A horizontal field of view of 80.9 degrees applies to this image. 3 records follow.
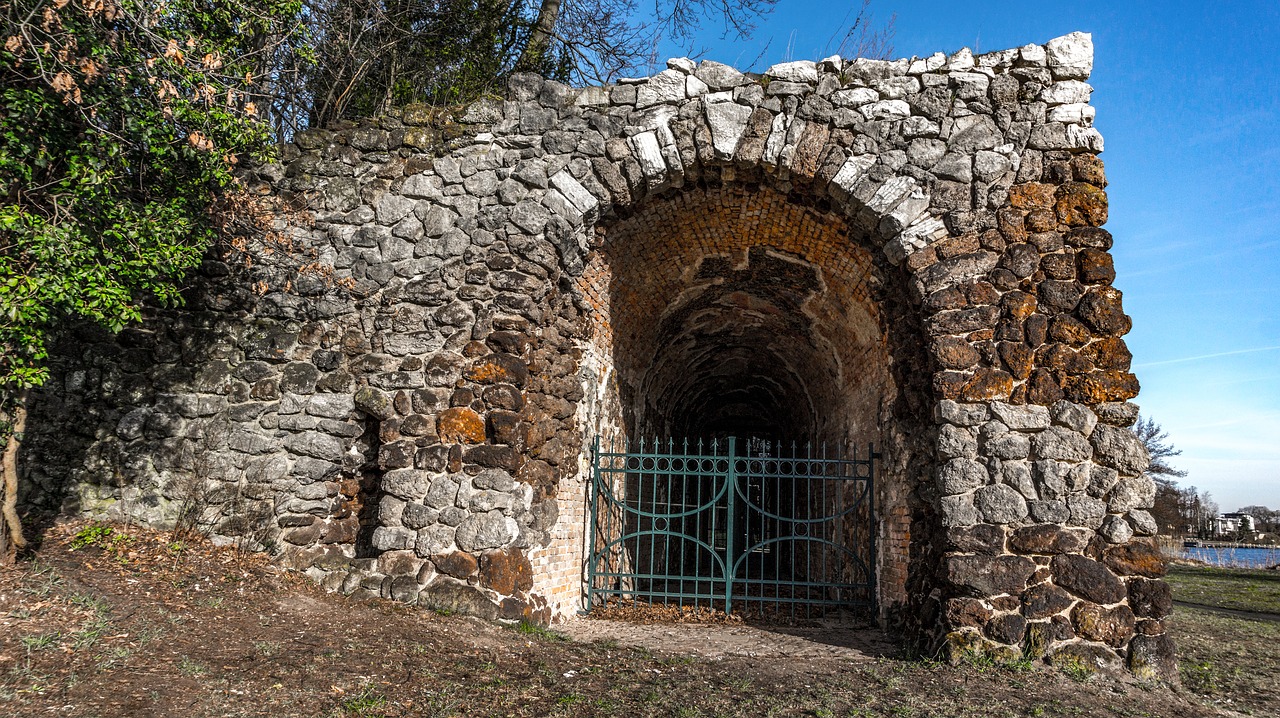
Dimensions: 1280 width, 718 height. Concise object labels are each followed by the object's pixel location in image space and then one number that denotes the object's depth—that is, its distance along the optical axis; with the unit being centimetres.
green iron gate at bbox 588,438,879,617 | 704
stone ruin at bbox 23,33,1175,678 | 547
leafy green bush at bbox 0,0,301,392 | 447
